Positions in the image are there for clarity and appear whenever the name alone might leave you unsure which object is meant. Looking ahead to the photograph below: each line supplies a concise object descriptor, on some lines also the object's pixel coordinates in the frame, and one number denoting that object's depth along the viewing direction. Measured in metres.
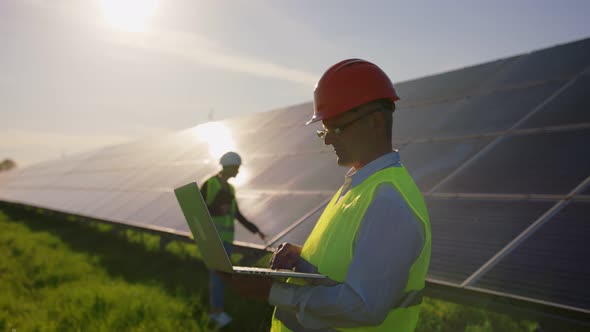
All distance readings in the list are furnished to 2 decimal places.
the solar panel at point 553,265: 3.16
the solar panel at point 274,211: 6.02
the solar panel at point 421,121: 7.41
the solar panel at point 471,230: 3.80
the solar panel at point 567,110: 5.50
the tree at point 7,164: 120.14
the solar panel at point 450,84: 8.76
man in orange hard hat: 1.53
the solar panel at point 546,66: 7.15
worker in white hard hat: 5.66
